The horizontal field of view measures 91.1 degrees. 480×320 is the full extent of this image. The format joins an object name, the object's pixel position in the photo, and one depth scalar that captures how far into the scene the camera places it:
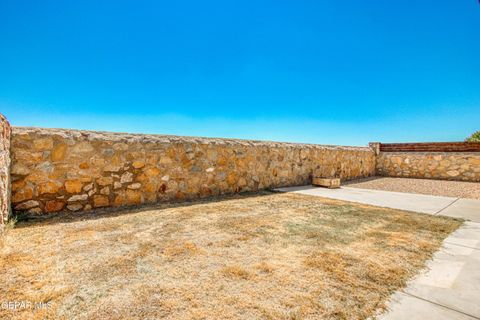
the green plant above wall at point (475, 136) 20.42
